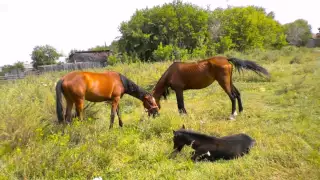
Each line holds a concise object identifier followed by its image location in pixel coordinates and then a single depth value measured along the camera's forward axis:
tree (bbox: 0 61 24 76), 49.02
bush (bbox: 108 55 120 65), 28.17
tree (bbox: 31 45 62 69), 57.18
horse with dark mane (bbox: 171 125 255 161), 4.39
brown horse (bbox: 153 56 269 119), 7.48
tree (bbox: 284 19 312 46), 68.62
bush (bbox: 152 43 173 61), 27.27
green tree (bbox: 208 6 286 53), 36.81
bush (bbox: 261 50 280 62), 23.33
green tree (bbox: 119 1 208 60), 33.44
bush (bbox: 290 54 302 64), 20.59
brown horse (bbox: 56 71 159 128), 5.70
